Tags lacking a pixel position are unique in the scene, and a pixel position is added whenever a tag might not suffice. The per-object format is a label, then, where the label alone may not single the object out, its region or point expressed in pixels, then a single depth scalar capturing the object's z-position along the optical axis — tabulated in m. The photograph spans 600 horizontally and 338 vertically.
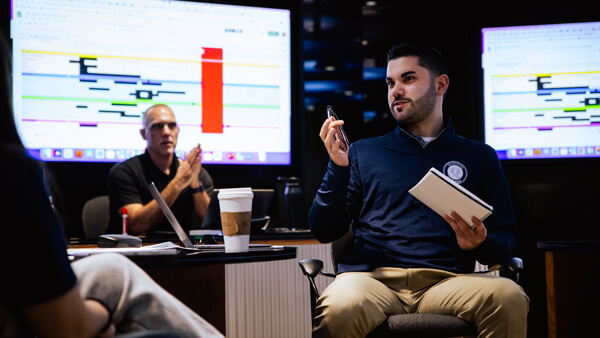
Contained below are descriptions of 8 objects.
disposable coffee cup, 1.62
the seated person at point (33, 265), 0.82
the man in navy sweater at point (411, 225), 1.89
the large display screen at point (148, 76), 2.87
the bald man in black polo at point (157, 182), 2.99
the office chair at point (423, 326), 1.86
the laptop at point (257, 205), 2.49
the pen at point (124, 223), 2.61
